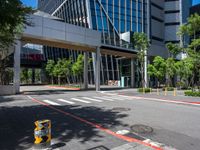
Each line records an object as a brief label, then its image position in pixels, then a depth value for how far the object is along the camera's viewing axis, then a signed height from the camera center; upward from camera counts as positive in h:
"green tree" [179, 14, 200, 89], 24.30 +4.88
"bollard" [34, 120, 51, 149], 5.34 -1.49
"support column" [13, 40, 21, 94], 23.84 +1.45
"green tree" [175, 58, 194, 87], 39.81 +2.18
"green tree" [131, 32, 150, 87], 32.62 +6.23
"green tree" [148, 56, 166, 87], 37.16 +2.59
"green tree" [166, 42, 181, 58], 38.17 +6.37
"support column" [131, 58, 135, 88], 41.81 +1.43
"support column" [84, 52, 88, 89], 35.55 +2.59
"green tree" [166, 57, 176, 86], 38.53 +2.69
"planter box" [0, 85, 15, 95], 22.76 -1.06
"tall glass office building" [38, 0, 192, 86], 47.28 +17.74
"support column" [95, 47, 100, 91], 31.07 +1.90
